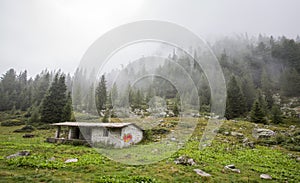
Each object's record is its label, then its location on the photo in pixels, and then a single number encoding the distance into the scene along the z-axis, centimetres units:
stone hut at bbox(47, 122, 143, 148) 1762
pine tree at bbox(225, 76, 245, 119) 3874
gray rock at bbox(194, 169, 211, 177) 902
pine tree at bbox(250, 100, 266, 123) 3210
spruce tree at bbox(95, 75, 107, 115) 2712
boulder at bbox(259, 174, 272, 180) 935
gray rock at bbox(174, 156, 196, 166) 1095
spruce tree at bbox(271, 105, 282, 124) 3341
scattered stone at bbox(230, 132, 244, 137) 2285
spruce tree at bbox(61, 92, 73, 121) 3284
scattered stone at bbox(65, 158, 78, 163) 1033
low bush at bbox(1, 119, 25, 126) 3470
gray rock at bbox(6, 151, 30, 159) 1067
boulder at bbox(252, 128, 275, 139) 2219
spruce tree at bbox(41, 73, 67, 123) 3344
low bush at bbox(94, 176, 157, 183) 754
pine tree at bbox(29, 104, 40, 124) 3395
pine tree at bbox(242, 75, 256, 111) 4569
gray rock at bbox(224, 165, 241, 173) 1024
